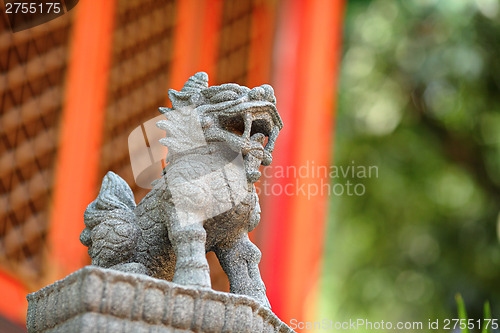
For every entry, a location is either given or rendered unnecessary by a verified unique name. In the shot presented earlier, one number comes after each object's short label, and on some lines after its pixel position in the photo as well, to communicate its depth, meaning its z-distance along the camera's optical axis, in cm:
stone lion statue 284
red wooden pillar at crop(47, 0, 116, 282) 583
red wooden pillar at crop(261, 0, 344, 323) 761
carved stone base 239
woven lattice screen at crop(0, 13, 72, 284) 564
